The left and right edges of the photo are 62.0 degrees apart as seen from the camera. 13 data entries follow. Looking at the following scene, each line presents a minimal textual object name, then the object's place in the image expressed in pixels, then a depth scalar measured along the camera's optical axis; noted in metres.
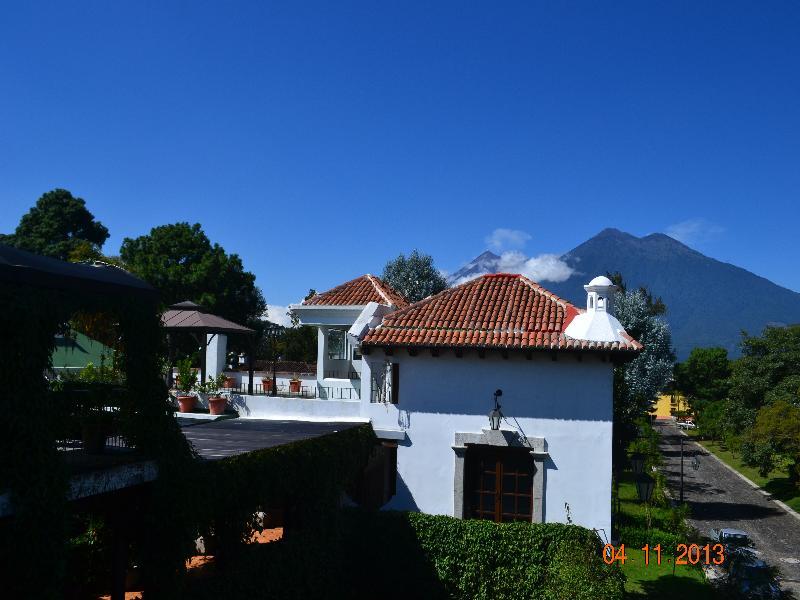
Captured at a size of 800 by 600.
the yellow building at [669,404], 89.80
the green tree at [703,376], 73.75
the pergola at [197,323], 18.67
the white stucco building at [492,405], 15.17
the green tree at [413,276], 44.19
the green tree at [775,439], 34.56
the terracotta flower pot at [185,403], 18.52
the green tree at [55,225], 52.50
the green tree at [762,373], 44.69
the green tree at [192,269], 42.31
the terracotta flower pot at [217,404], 18.00
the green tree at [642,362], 34.53
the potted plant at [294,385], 21.12
